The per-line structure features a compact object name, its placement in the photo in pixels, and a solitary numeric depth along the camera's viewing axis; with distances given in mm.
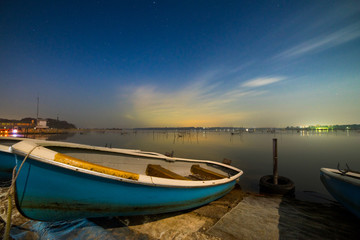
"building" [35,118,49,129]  65025
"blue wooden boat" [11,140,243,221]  2932
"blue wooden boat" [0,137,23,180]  4689
